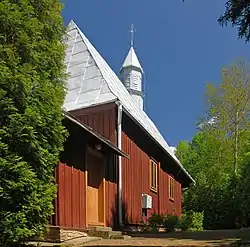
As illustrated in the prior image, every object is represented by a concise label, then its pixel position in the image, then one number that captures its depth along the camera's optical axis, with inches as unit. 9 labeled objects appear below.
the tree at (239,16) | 262.6
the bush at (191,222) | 650.3
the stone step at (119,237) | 419.7
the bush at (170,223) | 611.5
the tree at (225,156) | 968.9
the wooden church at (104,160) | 421.4
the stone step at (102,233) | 419.5
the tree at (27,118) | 296.0
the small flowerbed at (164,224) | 609.9
